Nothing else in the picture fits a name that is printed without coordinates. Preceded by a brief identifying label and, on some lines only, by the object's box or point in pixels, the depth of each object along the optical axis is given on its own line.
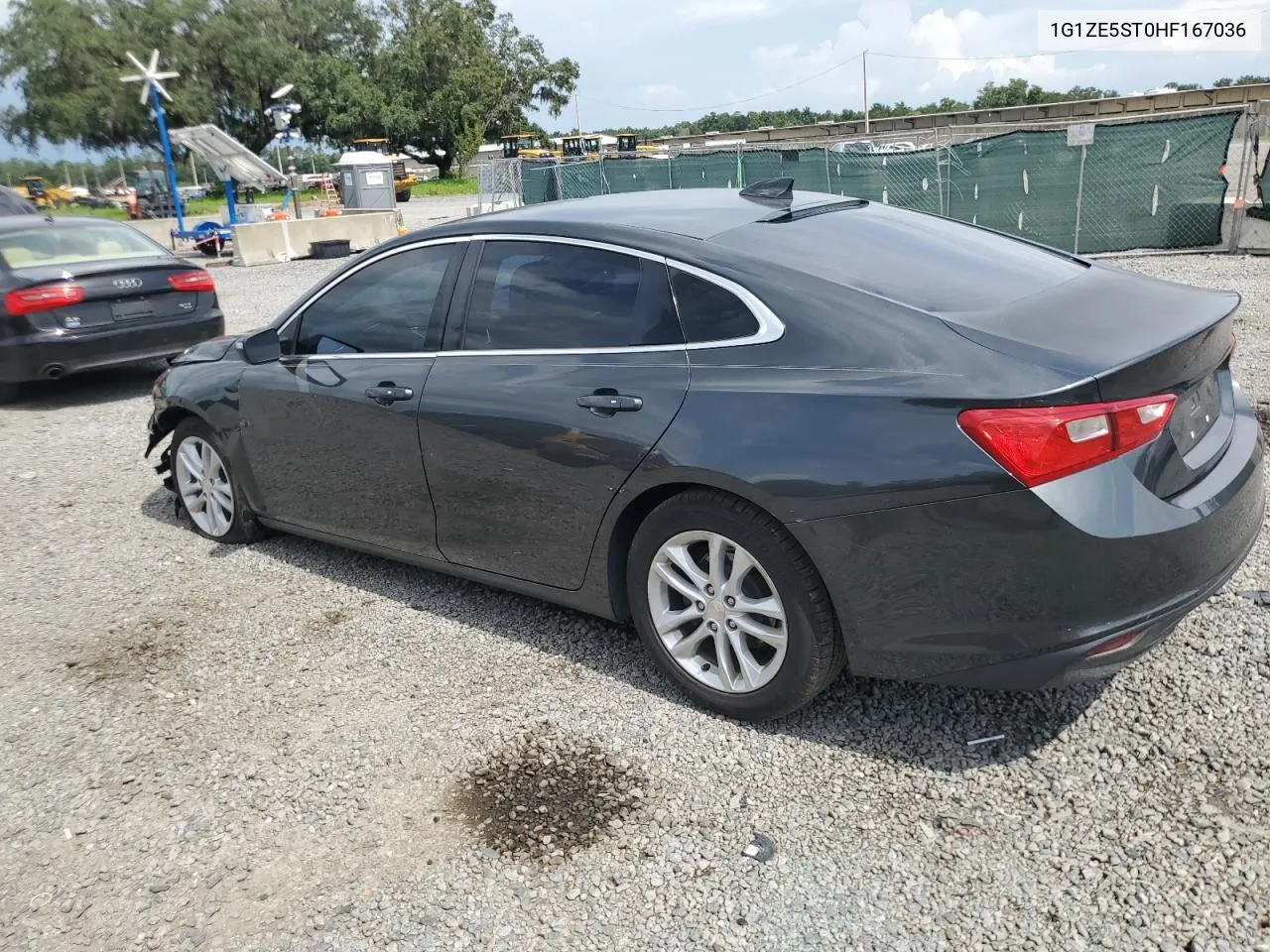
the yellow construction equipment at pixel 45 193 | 42.56
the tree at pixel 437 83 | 70.62
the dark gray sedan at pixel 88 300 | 8.37
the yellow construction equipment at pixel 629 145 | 51.15
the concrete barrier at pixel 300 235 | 20.09
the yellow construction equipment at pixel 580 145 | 60.13
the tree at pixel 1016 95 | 91.00
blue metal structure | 22.67
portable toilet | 27.09
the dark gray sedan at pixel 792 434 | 2.71
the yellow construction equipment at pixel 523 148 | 50.53
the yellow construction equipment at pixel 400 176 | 45.38
